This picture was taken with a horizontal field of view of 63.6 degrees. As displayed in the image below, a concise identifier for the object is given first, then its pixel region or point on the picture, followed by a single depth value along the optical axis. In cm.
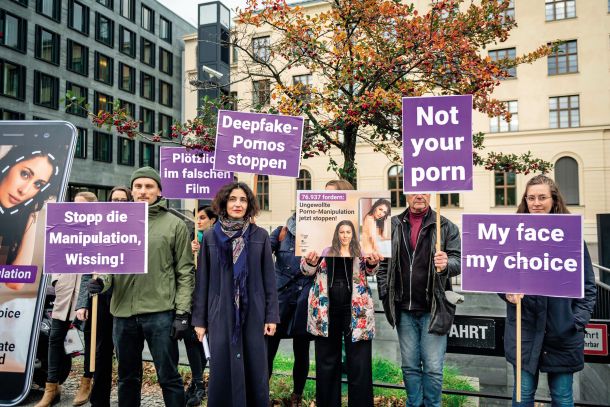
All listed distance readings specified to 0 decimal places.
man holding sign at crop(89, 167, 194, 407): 398
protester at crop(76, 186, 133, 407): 439
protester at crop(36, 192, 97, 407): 491
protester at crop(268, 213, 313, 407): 450
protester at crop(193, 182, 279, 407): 388
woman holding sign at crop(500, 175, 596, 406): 343
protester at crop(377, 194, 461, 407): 396
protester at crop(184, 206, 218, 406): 511
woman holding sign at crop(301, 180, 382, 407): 398
